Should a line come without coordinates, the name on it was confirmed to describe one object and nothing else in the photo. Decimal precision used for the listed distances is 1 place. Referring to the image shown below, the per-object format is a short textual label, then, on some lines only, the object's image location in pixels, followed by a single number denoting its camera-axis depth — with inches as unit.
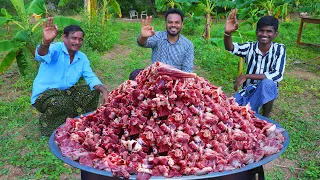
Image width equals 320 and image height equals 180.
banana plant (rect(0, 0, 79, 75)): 162.0
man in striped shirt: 106.7
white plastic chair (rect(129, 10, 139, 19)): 510.4
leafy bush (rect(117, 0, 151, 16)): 527.0
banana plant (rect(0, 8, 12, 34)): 169.0
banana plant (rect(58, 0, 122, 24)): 247.3
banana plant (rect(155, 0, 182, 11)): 329.1
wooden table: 258.7
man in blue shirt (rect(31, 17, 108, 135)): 111.0
